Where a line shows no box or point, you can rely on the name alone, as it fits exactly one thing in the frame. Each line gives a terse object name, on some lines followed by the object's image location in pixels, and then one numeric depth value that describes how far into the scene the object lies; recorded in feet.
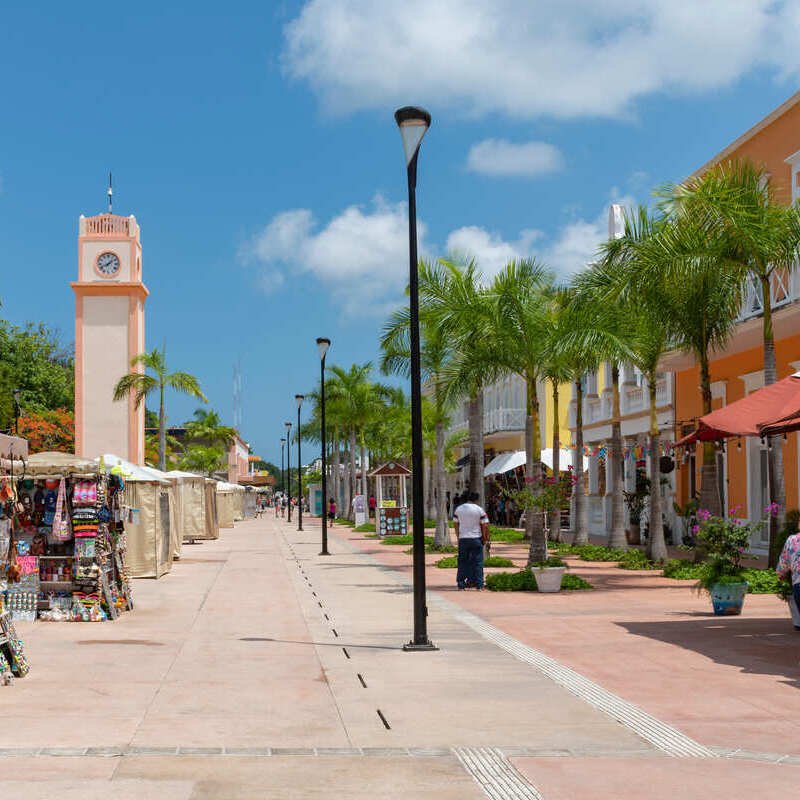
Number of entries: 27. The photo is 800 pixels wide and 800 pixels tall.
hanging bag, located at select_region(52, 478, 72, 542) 49.37
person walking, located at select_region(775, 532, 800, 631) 34.88
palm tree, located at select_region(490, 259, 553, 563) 66.23
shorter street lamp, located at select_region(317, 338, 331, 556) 98.48
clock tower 207.92
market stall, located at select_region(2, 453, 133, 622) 49.39
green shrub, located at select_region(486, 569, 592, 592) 60.80
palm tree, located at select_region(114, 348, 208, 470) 133.18
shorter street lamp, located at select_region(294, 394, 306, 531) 160.16
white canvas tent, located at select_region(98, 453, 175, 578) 74.59
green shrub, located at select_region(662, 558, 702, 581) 65.77
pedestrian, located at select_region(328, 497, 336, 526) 230.19
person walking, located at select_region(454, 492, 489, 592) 60.39
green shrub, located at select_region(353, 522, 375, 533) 159.74
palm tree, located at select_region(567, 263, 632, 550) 65.21
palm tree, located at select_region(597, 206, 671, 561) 64.18
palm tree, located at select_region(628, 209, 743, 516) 58.59
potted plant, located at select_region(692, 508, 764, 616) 46.75
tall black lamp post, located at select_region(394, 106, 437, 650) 38.14
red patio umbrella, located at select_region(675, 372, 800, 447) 38.17
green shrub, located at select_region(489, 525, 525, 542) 112.57
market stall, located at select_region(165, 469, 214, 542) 127.24
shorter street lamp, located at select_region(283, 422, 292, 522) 248.44
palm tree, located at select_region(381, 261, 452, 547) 77.56
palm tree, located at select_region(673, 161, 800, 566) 55.98
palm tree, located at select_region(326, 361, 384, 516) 192.13
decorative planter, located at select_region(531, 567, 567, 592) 59.26
